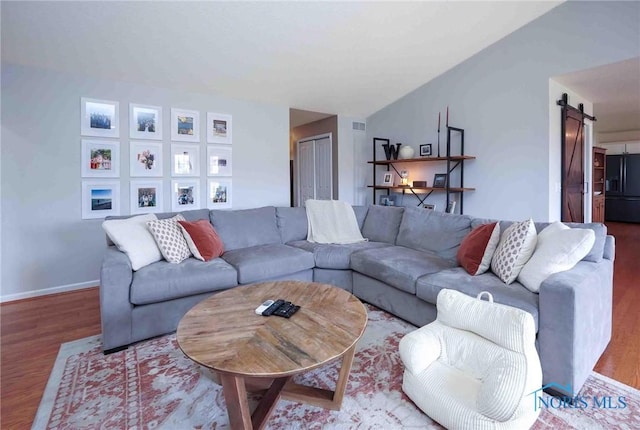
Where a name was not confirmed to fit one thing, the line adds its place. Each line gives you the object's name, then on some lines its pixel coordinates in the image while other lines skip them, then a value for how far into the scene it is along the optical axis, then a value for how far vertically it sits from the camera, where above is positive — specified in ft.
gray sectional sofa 5.45 -1.61
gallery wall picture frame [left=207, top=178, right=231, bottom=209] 13.97 +0.68
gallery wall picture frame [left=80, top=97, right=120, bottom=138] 11.14 +3.25
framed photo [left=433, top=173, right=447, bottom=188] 15.12 +1.34
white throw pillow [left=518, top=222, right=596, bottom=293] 5.91 -0.87
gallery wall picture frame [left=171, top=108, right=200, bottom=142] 12.89 +3.44
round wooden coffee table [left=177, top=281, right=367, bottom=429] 4.10 -1.90
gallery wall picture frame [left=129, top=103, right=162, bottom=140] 11.98 +3.34
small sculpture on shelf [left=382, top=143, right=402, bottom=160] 17.25 +3.12
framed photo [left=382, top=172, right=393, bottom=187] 17.61 +1.62
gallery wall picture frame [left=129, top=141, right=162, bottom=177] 12.05 +1.92
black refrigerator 24.93 +1.58
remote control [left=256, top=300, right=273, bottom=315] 5.47 -1.73
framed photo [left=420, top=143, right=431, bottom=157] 15.94 +2.92
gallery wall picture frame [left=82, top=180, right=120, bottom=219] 11.30 +0.37
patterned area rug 4.86 -3.22
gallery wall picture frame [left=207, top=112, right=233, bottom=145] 13.74 +3.52
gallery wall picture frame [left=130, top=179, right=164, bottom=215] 12.16 +0.47
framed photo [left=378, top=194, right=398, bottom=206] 17.44 +0.46
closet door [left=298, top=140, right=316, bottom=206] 20.88 +2.53
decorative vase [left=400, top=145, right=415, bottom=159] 16.37 +2.89
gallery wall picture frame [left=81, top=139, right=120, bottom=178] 11.21 +1.80
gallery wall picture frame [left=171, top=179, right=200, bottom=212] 13.08 +0.59
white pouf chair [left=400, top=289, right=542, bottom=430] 4.27 -2.38
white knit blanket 11.64 -0.55
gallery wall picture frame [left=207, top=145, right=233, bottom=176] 13.83 +2.12
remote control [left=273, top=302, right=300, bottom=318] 5.35 -1.75
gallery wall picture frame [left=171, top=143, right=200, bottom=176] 12.98 +2.02
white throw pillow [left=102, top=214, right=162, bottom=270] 7.77 -0.80
